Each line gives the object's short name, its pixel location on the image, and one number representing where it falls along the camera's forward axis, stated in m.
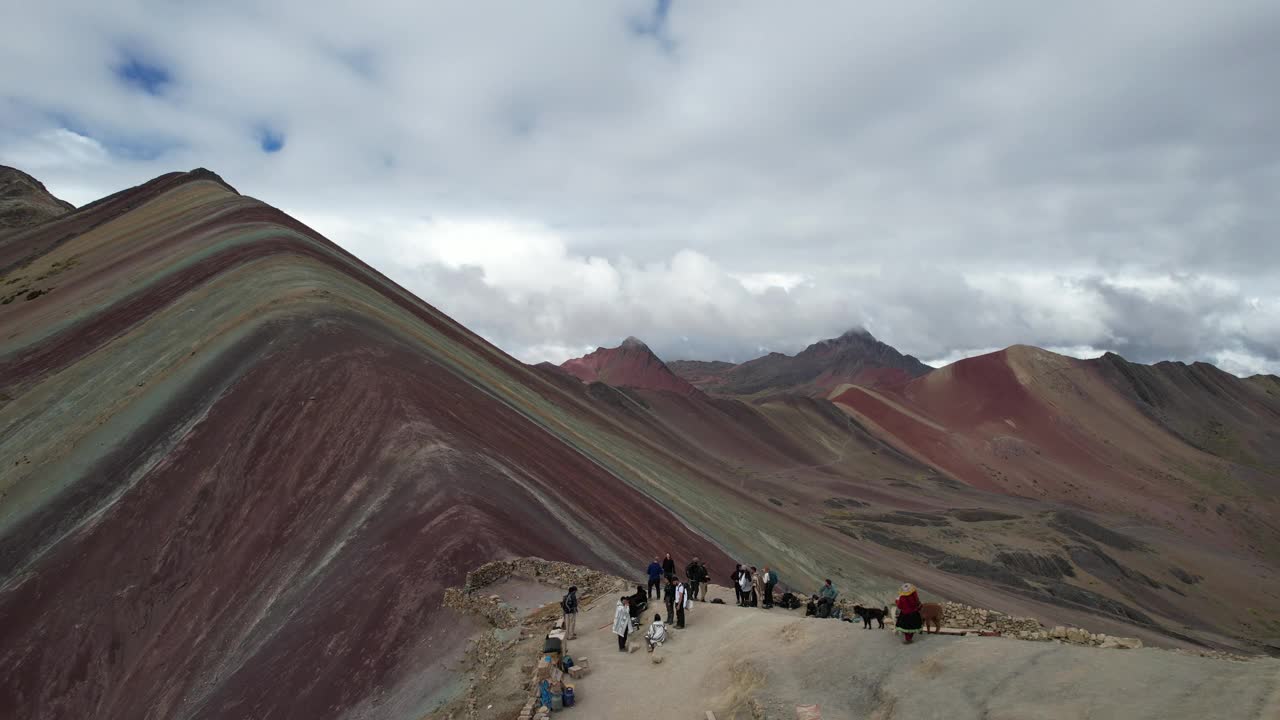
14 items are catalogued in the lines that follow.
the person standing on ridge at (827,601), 15.15
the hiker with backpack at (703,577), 17.06
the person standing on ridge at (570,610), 13.95
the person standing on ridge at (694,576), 16.89
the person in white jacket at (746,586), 16.64
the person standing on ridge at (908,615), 10.62
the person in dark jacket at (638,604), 15.04
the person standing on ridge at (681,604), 14.56
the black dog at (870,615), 12.04
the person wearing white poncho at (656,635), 13.65
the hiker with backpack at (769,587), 16.98
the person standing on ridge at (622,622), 13.48
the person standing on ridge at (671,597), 14.93
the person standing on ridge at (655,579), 16.48
